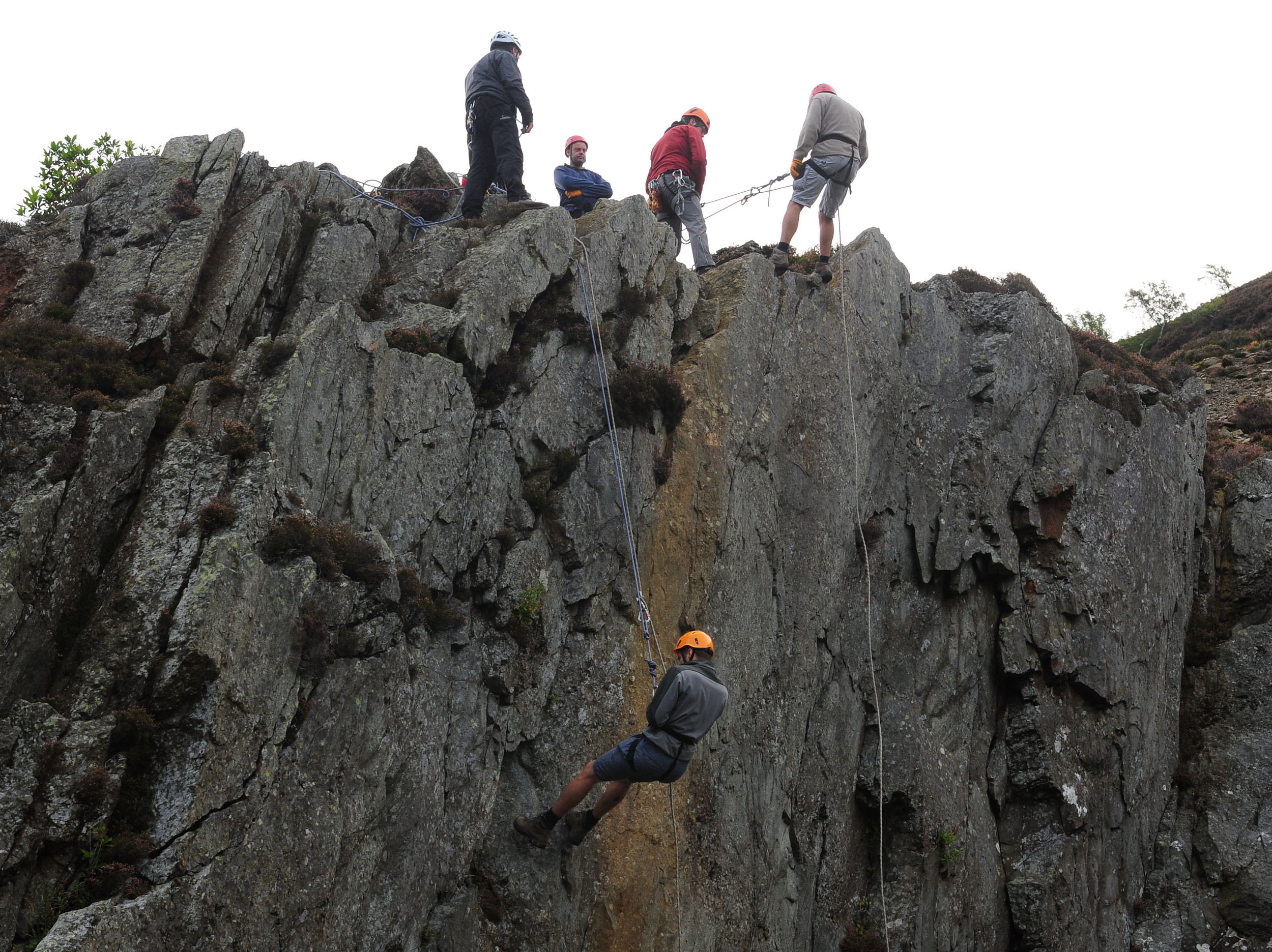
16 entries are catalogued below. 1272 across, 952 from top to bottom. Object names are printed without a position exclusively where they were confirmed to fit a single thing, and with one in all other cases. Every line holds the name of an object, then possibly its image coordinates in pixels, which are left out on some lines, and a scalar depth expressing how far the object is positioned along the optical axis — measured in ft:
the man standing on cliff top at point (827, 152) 65.26
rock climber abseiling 42.16
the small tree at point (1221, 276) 177.27
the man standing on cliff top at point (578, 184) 66.28
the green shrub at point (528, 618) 47.11
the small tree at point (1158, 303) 171.32
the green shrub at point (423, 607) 42.63
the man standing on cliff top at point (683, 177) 69.97
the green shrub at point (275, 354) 41.96
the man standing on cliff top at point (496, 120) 60.75
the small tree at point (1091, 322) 170.50
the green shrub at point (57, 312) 45.98
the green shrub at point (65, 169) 55.93
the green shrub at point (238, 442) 39.09
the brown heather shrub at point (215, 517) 36.88
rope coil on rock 58.08
